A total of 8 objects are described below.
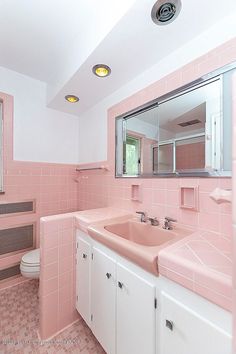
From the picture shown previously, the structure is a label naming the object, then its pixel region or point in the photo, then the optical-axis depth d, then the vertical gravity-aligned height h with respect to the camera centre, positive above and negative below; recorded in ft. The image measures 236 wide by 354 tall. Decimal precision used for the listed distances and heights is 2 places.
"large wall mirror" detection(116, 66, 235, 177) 3.28 +1.14
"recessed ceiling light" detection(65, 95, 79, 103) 6.35 +3.09
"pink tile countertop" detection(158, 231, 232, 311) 1.81 -1.13
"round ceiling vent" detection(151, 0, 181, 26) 2.95 +3.12
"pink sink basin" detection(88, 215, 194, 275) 2.56 -1.25
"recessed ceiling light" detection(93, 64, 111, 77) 4.61 +3.08
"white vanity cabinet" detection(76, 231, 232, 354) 1.97 -2.06
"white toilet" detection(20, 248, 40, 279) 5.22 -2.88
